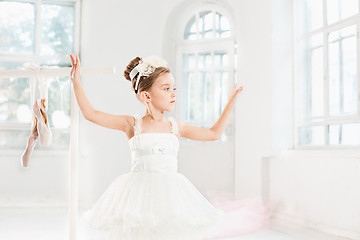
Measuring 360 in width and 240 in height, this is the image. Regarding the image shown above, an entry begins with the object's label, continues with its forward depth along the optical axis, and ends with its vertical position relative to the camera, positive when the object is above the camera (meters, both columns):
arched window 4.37 +0.78
